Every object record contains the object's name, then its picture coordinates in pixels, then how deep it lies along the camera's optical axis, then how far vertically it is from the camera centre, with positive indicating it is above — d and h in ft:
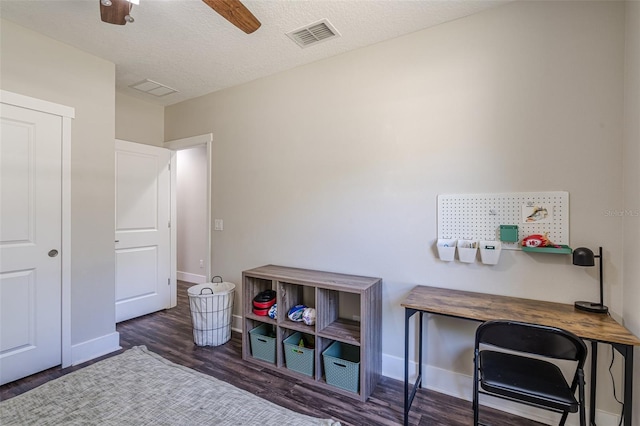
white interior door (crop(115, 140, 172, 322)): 10.99 -0.73
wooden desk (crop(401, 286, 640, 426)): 4.39 -1.85
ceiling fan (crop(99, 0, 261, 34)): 5.01 +3.66
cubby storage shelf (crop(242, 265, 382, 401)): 6.82 -2.81
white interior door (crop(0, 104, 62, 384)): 7.11 -0.79
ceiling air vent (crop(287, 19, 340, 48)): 7.14 +4.61
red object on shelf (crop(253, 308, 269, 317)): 8.52 -2.94
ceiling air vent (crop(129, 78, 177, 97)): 10.42 +4.63
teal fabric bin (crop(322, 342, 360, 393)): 6.81 -3.82
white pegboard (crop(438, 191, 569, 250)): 5.94 -0.04
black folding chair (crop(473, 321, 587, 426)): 4.33 -2.78
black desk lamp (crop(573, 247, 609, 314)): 5.30 -0.88
